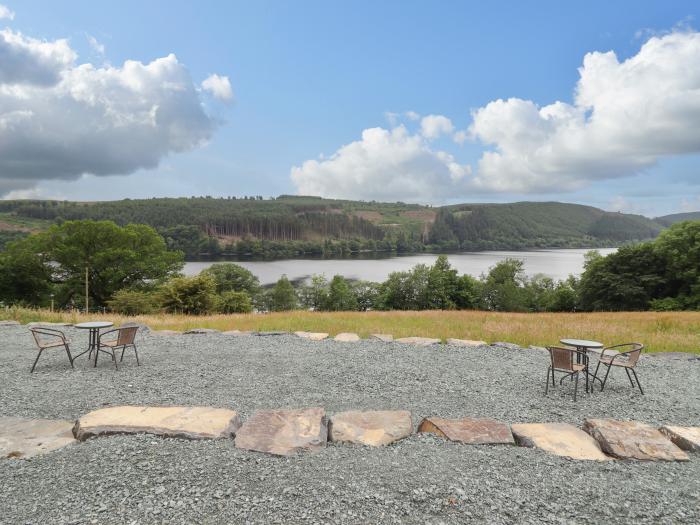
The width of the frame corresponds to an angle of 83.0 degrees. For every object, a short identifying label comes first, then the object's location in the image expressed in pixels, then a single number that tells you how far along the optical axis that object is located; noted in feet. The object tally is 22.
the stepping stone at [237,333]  37.50
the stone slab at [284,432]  13.52
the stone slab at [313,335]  35.58
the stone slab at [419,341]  33.61
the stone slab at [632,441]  13.89
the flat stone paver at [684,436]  14.69
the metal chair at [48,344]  23.97
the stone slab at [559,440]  14.03
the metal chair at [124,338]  24.57
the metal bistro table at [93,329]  25.91
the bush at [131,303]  89.36
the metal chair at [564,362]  21.03
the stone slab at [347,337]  34.63
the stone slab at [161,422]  14.19
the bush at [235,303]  121.70
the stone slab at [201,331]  37.84
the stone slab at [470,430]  14.64
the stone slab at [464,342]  33.63
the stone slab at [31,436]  13.26
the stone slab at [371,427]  14.43
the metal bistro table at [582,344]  23.36
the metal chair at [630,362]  21.85
